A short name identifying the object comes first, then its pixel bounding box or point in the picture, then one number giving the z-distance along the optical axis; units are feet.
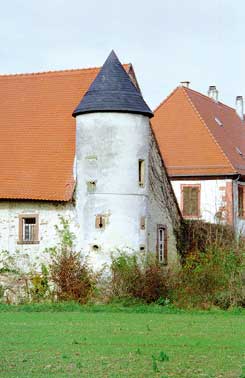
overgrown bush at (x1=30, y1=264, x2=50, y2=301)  107.45
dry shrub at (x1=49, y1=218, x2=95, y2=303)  103.50
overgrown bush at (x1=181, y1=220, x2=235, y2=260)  124.78
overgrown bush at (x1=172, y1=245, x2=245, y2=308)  97.76
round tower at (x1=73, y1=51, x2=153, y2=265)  109.09
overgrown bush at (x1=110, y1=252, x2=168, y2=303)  100.94
